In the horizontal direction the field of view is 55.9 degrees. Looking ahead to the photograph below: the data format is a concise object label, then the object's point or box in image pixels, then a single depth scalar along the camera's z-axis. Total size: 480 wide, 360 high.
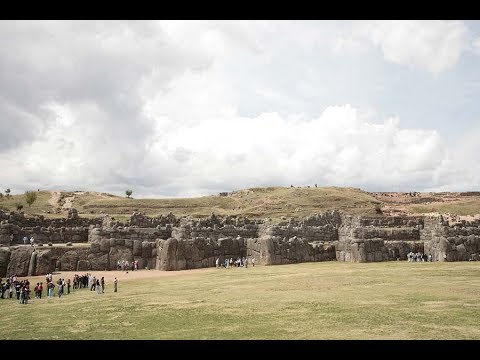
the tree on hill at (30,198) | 93.78
